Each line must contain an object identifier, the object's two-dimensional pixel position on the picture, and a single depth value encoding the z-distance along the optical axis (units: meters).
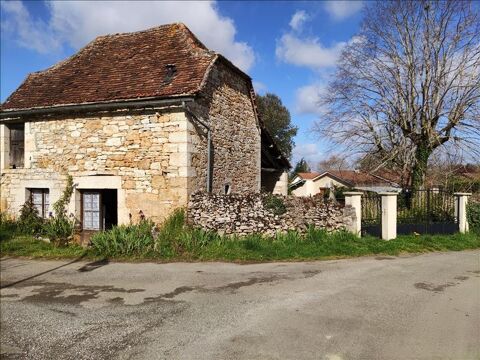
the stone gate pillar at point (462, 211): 12.12
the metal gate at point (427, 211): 11.63
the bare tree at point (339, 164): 19.48
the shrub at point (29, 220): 11.41
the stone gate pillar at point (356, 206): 10.17
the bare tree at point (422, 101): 16.44
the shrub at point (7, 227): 11.07
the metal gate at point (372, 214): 10.55
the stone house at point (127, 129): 10.18
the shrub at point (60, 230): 10.87
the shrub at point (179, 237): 9.12
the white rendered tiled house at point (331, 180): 24.16
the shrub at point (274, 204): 10.08
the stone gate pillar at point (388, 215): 10.36
